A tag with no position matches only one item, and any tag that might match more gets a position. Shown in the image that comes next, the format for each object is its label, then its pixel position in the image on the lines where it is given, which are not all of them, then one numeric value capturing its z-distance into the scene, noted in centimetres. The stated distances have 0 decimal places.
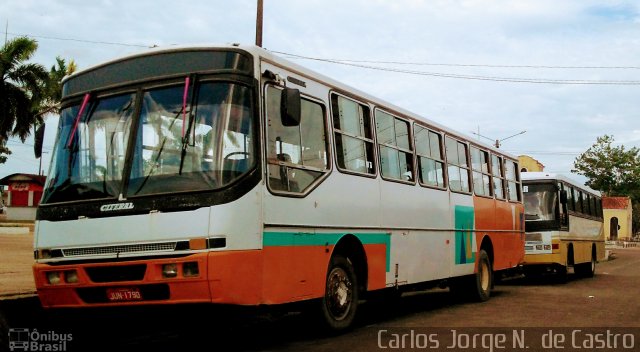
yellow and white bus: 1845
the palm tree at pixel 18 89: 4147
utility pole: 1647
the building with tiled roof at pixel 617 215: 8675
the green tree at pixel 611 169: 9581
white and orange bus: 652
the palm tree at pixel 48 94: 4438
